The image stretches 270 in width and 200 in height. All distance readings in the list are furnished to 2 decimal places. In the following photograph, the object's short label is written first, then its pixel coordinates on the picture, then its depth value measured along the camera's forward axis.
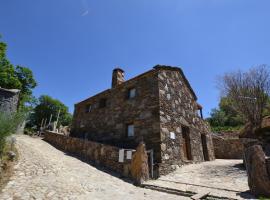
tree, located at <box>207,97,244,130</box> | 22.19
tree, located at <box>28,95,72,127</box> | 39.00
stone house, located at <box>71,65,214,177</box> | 7.74
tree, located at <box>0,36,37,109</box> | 21.06
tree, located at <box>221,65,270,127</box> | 10.11
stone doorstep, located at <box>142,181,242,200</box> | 4.30
